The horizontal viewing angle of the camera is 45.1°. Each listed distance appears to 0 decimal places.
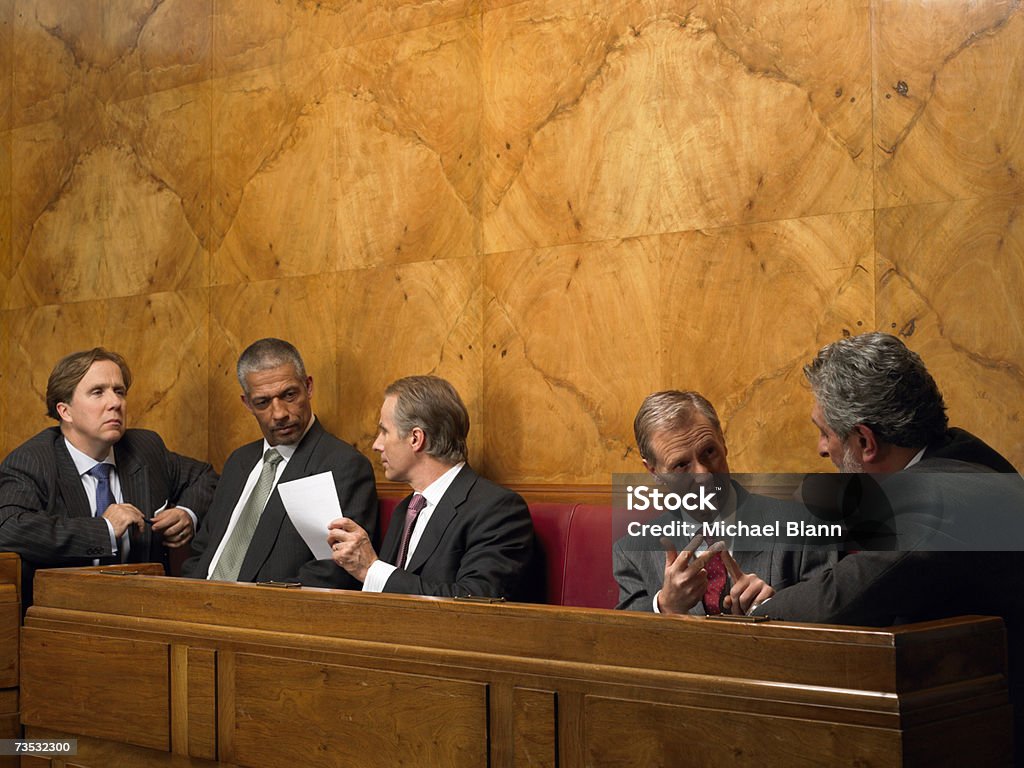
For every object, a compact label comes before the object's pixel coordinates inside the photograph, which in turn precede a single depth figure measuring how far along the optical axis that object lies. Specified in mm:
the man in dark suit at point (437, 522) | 3584
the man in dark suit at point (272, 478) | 4293
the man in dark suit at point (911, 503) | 2197
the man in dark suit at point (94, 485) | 4262
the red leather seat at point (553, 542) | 3814
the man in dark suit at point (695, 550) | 2453
